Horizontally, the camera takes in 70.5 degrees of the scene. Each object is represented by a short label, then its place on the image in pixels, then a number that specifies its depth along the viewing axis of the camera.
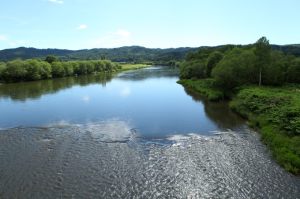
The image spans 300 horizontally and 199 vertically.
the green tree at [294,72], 38.85
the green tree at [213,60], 47.57
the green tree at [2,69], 59.03
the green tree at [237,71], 34.38
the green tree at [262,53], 33.35
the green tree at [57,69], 70.39
